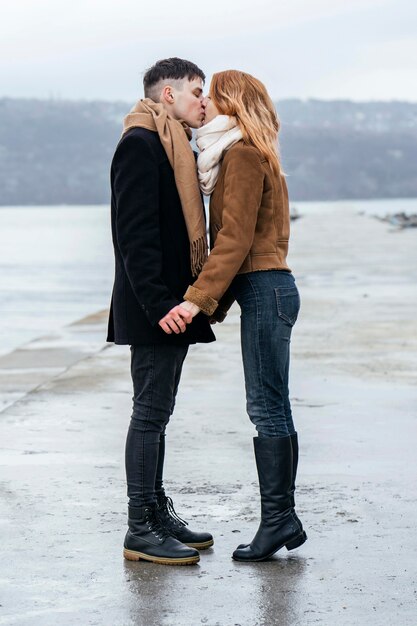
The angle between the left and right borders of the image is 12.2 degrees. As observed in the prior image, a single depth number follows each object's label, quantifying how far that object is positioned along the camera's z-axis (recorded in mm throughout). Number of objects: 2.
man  7091
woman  7014
